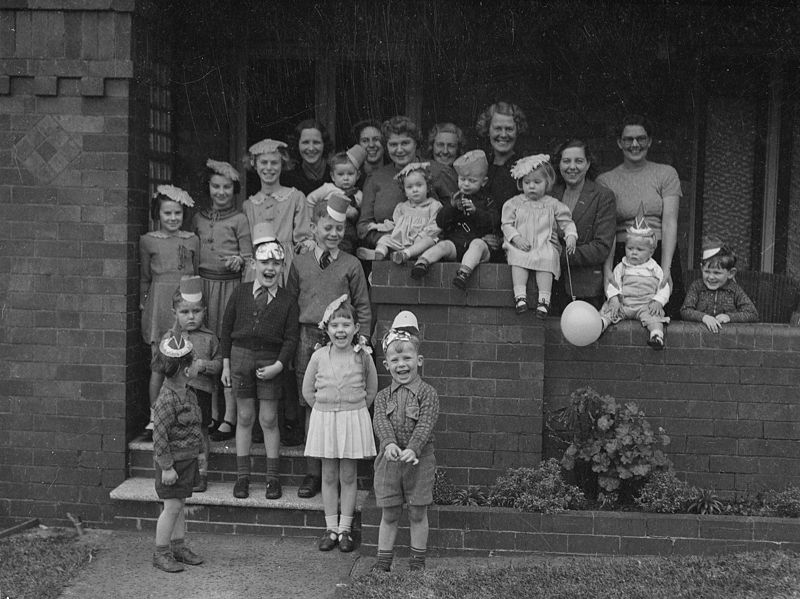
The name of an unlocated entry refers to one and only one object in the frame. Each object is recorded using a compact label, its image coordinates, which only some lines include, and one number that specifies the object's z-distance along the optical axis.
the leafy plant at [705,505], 5.92
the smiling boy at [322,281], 6.22
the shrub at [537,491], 5.85
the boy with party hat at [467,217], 6.17
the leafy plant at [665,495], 5.86
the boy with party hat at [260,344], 6.20
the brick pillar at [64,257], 6.56
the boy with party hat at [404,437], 5.45
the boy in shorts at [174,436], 5.45
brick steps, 6.25
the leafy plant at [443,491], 6.04
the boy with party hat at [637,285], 6.32
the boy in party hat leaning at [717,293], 6.39
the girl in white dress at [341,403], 5.85
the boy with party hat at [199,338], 6.38
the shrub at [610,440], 5.90
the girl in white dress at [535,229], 6.04
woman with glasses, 6.61
